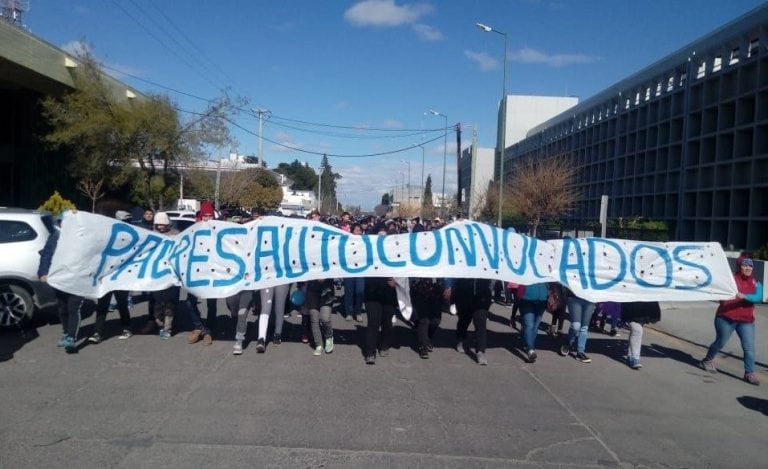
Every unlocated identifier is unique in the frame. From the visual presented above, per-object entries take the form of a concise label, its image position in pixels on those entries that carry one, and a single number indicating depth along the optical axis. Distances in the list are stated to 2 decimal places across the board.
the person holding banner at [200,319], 9.38
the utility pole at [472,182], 42.62
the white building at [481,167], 77.28
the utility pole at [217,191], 37.51
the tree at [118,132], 27.17
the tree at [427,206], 73.57
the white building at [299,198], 81.62
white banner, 9.12
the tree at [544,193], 37.34
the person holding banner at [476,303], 8.80
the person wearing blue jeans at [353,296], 12.19
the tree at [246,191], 49.44
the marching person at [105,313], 9.20
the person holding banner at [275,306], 9.05
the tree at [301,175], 130.38
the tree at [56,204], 23.39
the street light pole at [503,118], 28.44
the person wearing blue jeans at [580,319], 9.35
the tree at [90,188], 29.65
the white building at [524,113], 69.56
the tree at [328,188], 110.10
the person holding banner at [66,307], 8.67
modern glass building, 25.39
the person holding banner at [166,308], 9.62
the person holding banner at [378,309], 8.60
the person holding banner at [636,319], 9.02
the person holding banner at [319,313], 9.02
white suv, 9.71
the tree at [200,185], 43.44
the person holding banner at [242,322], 8.84
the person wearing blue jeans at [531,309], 9.10
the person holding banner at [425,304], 9.12
